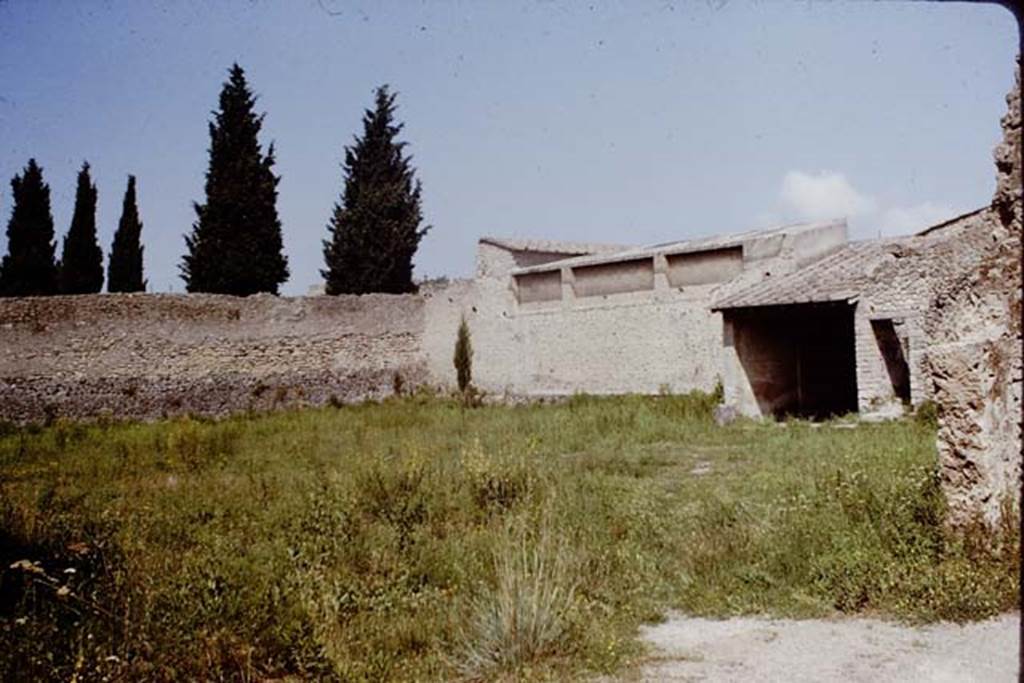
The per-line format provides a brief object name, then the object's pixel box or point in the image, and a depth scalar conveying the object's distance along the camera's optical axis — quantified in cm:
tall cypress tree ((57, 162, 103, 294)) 2805
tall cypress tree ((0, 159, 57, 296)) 2638
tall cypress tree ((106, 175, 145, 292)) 3022
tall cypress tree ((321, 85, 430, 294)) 3183
